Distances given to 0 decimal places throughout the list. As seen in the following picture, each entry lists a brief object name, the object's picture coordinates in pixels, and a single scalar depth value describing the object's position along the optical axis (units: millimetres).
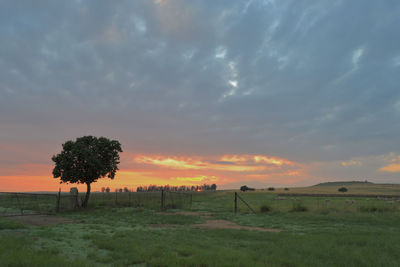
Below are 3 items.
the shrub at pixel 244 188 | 127188
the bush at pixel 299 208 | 27594
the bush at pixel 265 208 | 28531
